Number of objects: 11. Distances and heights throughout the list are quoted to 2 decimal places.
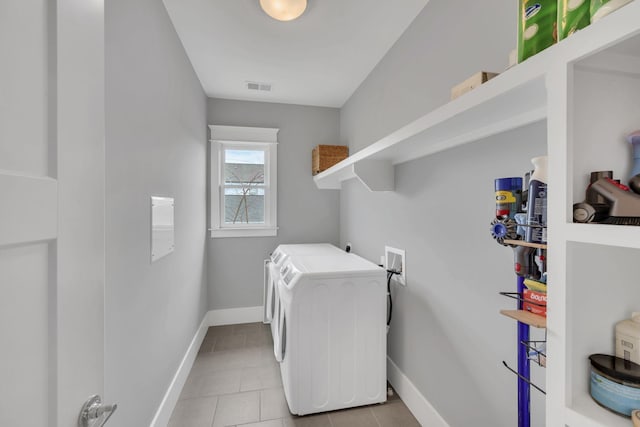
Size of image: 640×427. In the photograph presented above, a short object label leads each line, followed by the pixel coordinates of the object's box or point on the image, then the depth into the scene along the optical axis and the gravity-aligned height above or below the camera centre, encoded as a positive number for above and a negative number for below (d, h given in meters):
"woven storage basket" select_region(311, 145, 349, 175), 3.10 +0.63
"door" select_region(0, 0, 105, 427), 0.44 +0.00
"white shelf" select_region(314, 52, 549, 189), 0.68 +0.34
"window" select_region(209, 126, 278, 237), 3.24 +0.35
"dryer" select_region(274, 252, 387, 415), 1.74 -0.79
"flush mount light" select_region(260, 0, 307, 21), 1.66 +1.23
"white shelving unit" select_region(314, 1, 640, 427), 0.54 -0.02
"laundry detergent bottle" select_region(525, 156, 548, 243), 0.69 +0.03
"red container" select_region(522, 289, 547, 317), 0.73 -0.23
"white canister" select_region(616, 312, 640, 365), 0.55 -0.25
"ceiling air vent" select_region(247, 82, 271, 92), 2.86 +1.30
